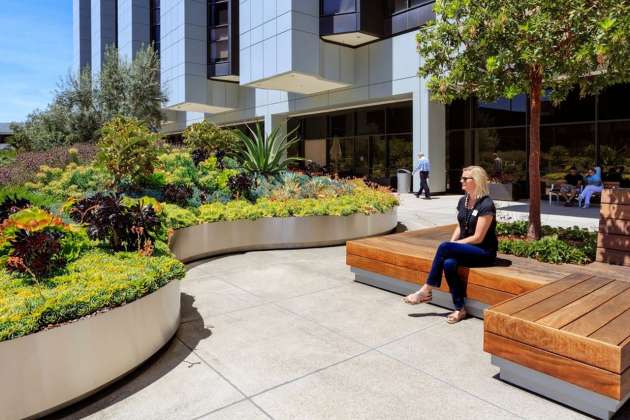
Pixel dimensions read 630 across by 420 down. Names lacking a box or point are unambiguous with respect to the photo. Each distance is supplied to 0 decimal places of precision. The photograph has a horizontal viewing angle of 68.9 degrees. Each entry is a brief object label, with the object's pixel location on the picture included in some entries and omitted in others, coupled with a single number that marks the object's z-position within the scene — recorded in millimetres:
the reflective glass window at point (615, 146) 15367
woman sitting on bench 4691
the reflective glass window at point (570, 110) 16203
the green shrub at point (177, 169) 10008
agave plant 11781
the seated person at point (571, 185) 14852
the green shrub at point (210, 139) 12775
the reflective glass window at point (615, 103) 15289
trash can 20203
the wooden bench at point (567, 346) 2824
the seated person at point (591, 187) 13961
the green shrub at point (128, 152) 9070
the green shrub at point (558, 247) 5289
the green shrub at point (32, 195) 8352
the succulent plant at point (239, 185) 9758
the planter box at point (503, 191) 16625
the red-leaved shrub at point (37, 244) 3865
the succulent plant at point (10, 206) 5501
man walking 17547
